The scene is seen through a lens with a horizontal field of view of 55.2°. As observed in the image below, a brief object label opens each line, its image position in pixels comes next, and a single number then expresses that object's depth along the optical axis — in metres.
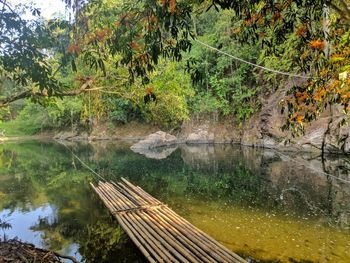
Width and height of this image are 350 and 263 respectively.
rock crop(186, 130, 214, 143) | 33.69
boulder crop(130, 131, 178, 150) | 30.55
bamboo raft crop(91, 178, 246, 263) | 6.03
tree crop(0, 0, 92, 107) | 4.40
